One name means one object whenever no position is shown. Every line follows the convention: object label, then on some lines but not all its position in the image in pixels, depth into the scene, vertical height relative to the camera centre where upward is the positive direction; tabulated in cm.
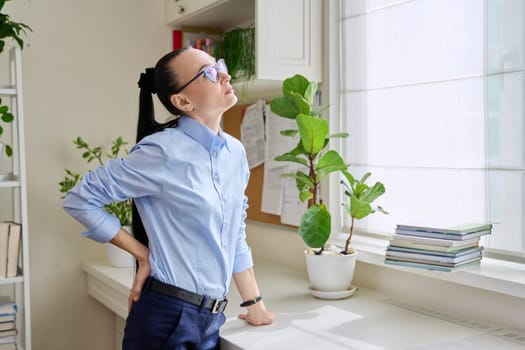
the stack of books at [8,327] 212 -60
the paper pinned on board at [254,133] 251 +10
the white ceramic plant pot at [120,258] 242 -41
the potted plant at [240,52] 225 +40
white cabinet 201 +40
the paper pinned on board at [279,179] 232 -10
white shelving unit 210 -8
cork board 254 -11
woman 139 -12
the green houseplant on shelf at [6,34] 207 +44
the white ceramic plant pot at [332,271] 181 -35
